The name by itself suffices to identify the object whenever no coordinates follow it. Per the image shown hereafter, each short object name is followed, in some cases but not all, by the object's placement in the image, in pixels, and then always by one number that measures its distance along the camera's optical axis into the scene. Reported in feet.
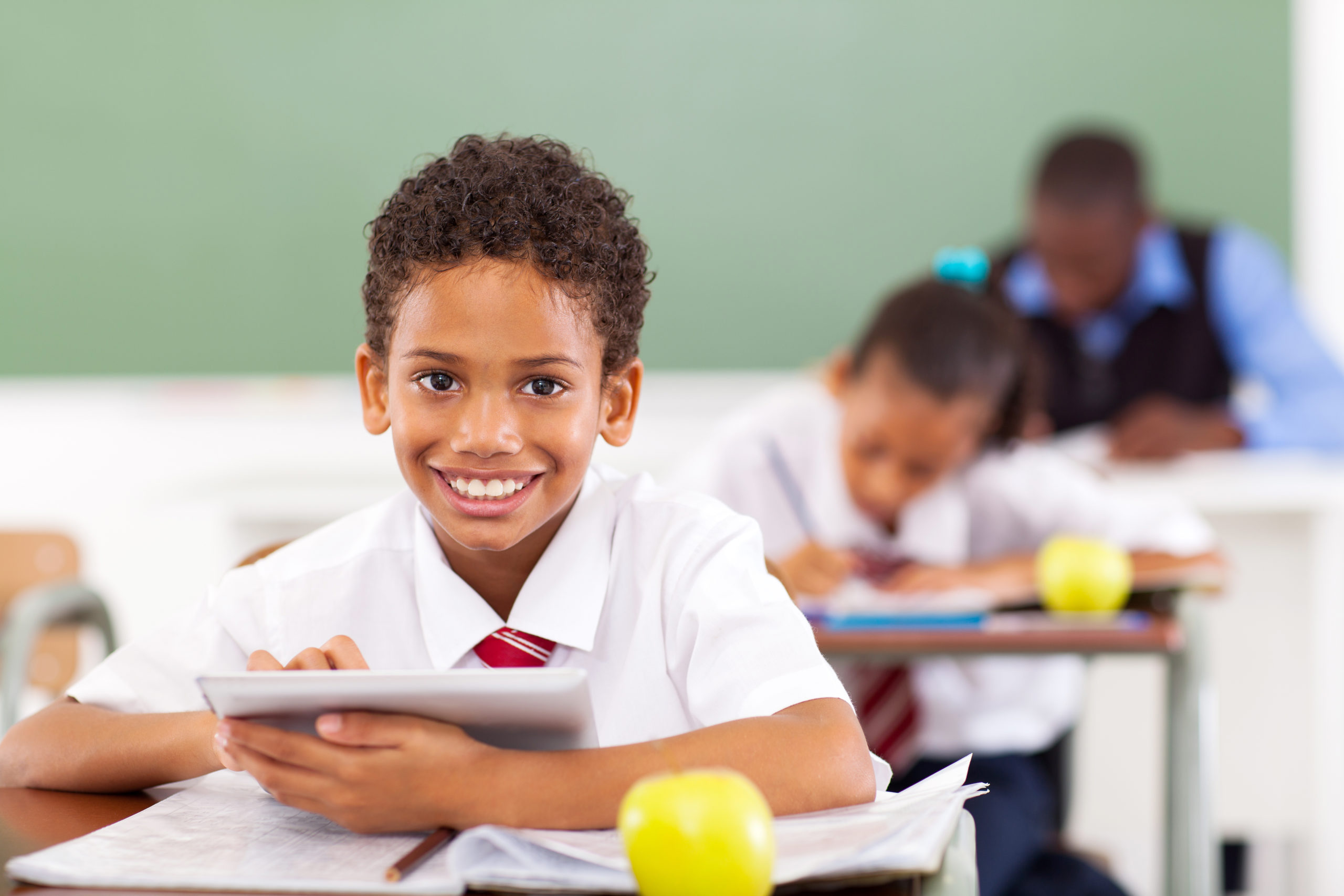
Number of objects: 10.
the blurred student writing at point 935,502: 9.46
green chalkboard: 15.26
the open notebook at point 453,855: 5.59
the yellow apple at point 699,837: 5.48
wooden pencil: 5.60
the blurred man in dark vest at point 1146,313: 14.85
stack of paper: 8.38
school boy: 6.12
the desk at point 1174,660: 8.10
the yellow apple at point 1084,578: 8.79
